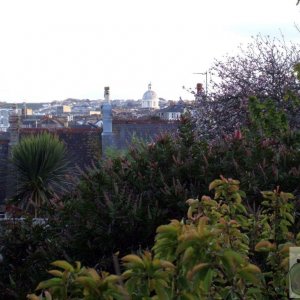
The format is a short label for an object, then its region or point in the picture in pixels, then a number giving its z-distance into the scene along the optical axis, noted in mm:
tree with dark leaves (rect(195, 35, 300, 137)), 14367
